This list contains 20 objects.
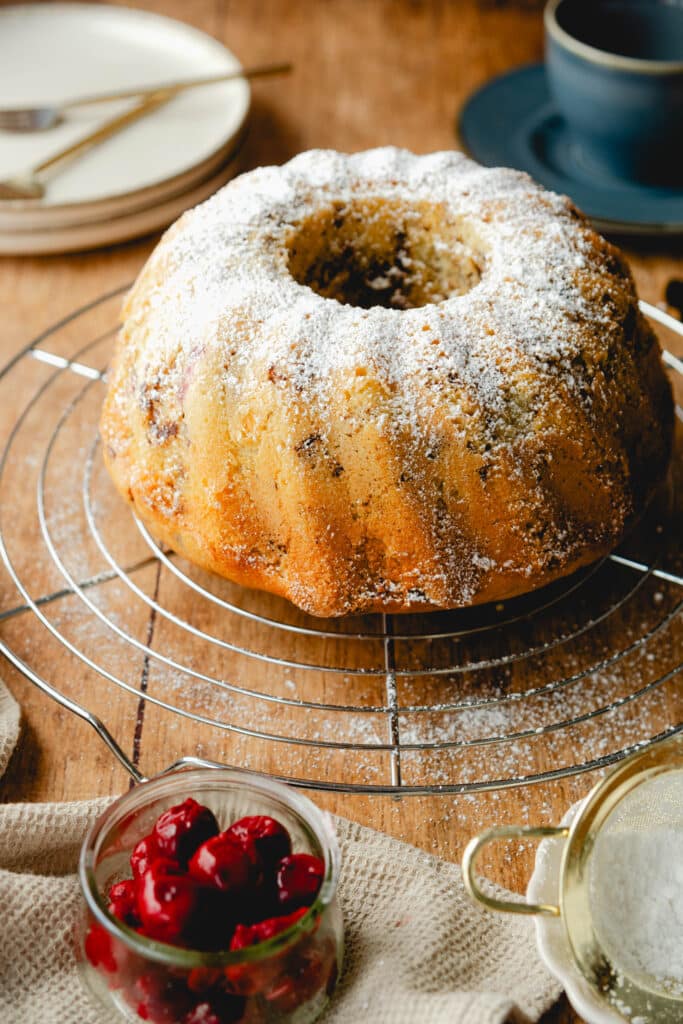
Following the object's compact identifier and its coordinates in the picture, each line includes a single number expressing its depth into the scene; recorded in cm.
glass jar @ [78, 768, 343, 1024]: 71
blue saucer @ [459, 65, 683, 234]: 106
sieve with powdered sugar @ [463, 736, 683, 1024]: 73
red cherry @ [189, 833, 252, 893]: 72
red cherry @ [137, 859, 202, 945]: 71
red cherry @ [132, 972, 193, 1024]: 71
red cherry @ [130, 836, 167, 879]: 73
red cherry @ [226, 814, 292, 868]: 73
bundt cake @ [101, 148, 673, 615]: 82
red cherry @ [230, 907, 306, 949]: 71
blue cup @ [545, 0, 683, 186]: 102
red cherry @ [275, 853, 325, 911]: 72
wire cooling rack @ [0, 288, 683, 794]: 82
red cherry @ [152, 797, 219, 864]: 73
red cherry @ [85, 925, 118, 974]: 72
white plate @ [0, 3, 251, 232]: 106
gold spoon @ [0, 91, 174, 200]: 107
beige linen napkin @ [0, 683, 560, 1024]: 74
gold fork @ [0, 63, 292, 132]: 112
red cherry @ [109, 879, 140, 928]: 72
